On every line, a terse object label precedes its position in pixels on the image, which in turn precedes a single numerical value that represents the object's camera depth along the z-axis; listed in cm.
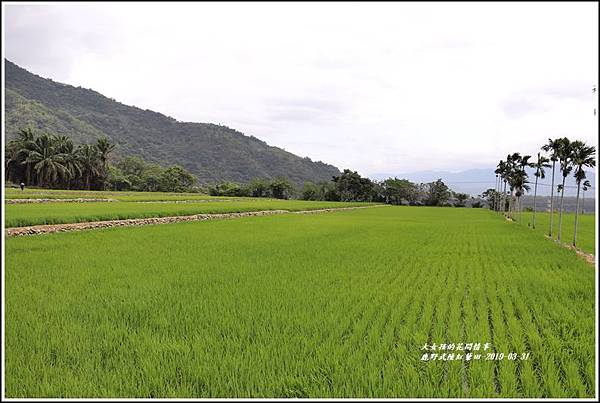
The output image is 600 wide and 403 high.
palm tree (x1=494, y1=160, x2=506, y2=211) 4062
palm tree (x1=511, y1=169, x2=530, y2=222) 3209
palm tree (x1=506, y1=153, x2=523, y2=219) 3303
